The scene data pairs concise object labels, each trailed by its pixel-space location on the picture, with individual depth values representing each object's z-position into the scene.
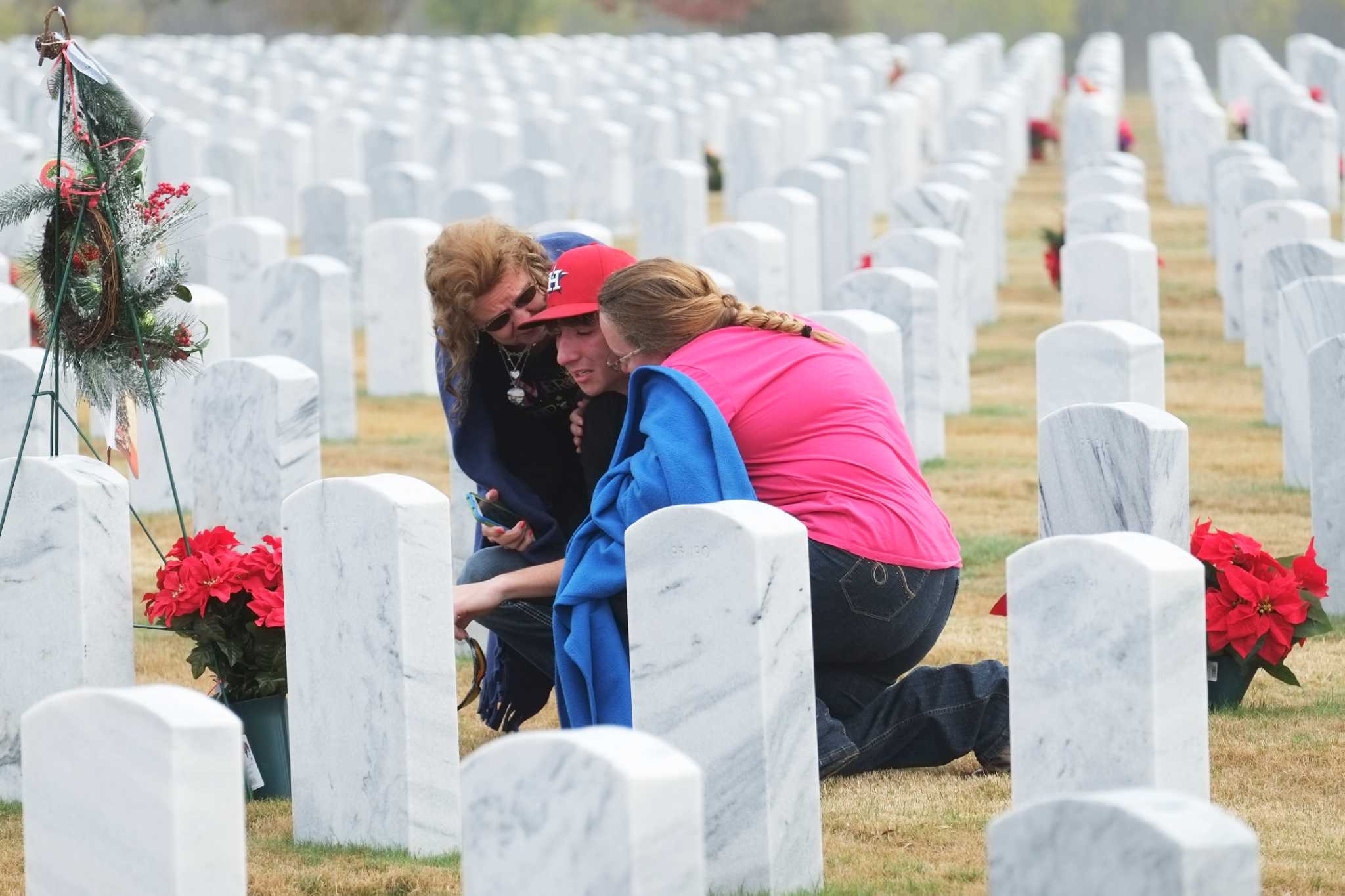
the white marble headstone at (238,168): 26.92
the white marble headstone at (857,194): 23.95
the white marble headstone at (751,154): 28.61
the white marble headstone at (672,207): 21.81
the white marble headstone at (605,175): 28.36
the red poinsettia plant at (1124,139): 32.41
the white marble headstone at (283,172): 27.69
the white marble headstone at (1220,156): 22.94
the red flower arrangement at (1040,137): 36.62
